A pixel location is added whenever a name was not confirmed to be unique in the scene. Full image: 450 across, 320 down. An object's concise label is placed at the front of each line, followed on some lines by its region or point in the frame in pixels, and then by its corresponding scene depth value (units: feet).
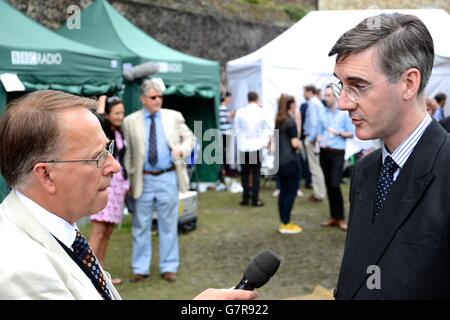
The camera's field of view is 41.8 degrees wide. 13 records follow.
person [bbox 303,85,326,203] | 34.83
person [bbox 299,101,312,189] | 37.60
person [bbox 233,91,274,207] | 31.73
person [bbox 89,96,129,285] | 18.31
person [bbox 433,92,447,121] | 35.16
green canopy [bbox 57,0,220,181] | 30.55
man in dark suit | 5.98
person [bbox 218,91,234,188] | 40.96
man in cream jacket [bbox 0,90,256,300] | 5.09
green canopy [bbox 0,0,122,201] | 21.21
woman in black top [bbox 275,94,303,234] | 26.43
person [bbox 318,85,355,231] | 26.66
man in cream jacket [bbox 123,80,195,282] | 19.06
